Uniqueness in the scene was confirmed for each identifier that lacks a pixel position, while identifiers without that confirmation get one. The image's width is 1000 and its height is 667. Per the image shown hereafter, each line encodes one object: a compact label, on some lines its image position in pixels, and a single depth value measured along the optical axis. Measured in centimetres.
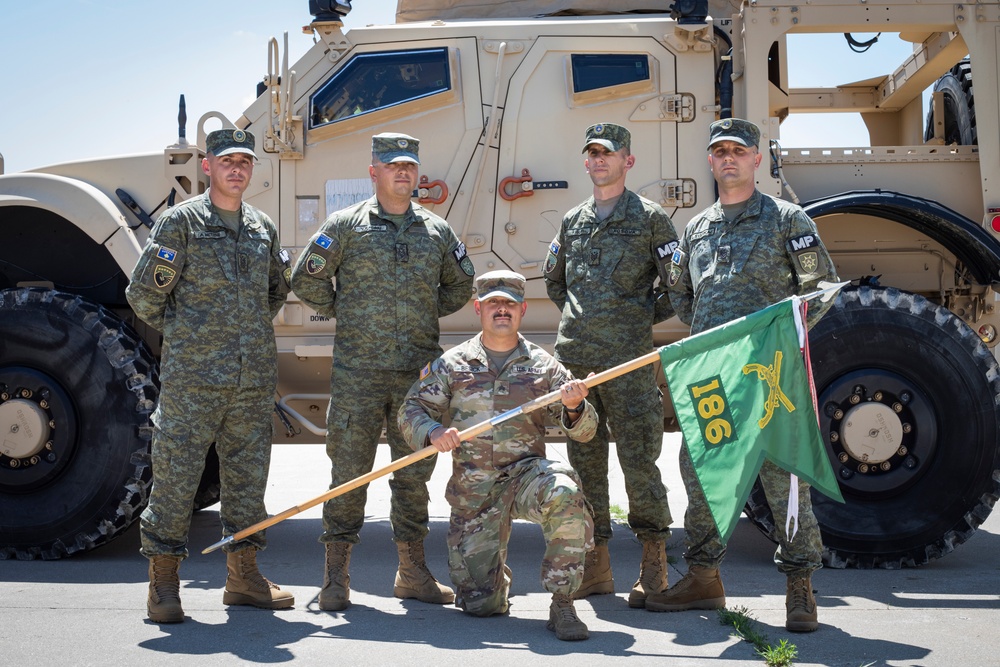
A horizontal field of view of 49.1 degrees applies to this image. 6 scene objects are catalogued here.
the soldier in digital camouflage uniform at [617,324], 443
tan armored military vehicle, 484
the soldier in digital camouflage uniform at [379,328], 441
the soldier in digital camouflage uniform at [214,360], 422
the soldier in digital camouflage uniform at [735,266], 408
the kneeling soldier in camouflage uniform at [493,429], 405
